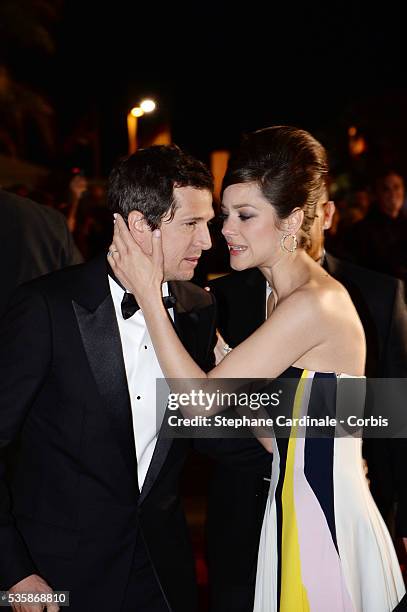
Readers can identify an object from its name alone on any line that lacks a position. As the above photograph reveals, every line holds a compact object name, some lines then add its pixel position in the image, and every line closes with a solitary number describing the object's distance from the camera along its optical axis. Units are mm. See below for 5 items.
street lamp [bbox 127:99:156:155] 16514
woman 2574
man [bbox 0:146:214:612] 2375
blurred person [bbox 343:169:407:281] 6672
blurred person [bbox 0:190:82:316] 3986
